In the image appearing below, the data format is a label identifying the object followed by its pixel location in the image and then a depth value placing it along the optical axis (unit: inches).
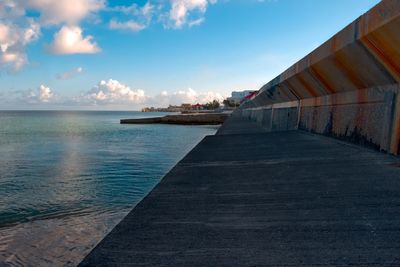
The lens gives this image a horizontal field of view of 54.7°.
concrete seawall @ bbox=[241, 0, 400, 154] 225.9
